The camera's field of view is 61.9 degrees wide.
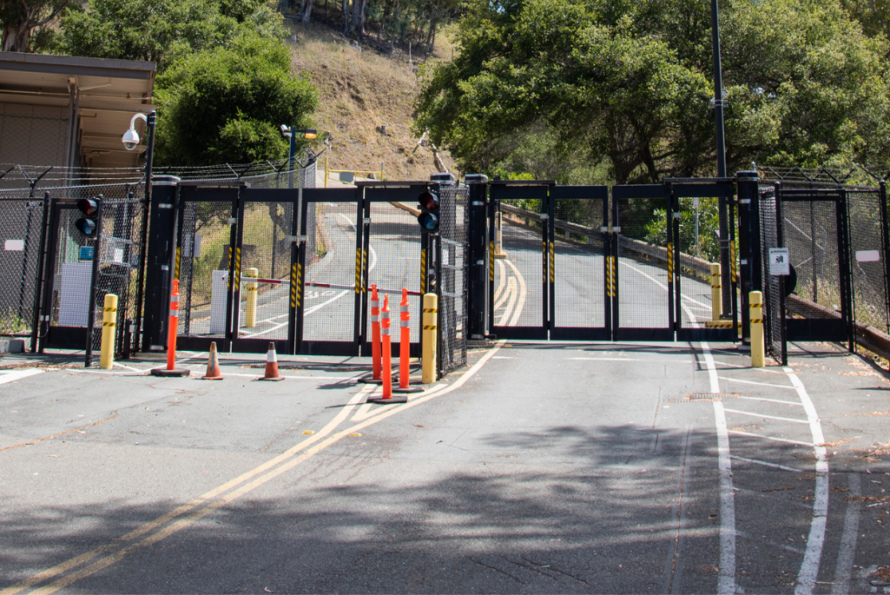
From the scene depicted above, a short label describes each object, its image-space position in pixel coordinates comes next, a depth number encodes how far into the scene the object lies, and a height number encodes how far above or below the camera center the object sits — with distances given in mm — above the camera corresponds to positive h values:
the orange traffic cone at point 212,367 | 11500 -347
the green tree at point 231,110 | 28750 +9384
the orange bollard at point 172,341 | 11570 +47
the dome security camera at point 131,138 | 13953 +3873
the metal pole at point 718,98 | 16953 +5808
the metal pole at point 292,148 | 23622 +6528
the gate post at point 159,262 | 13836 +1537
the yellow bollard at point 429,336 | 10805 +182
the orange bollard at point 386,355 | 9438 -94
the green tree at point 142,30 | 36719 +15978
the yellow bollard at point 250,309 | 15312 +751
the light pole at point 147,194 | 13750 +2814
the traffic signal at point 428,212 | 10844 +1987
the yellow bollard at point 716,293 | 15406 +1247
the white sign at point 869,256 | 13344 +1795
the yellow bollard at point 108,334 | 12234 +147
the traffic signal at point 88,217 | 12273 +2125
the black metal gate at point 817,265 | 13633 +1921
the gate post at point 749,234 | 13688 +2222
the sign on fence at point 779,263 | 11977 +1478
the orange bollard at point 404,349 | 10164 -14
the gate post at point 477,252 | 14078 +1851
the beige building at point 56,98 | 17469 +6366
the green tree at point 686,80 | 28016 +10667
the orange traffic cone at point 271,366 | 11453 -314
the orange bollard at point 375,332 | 10969 +230
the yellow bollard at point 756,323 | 12031 +503
